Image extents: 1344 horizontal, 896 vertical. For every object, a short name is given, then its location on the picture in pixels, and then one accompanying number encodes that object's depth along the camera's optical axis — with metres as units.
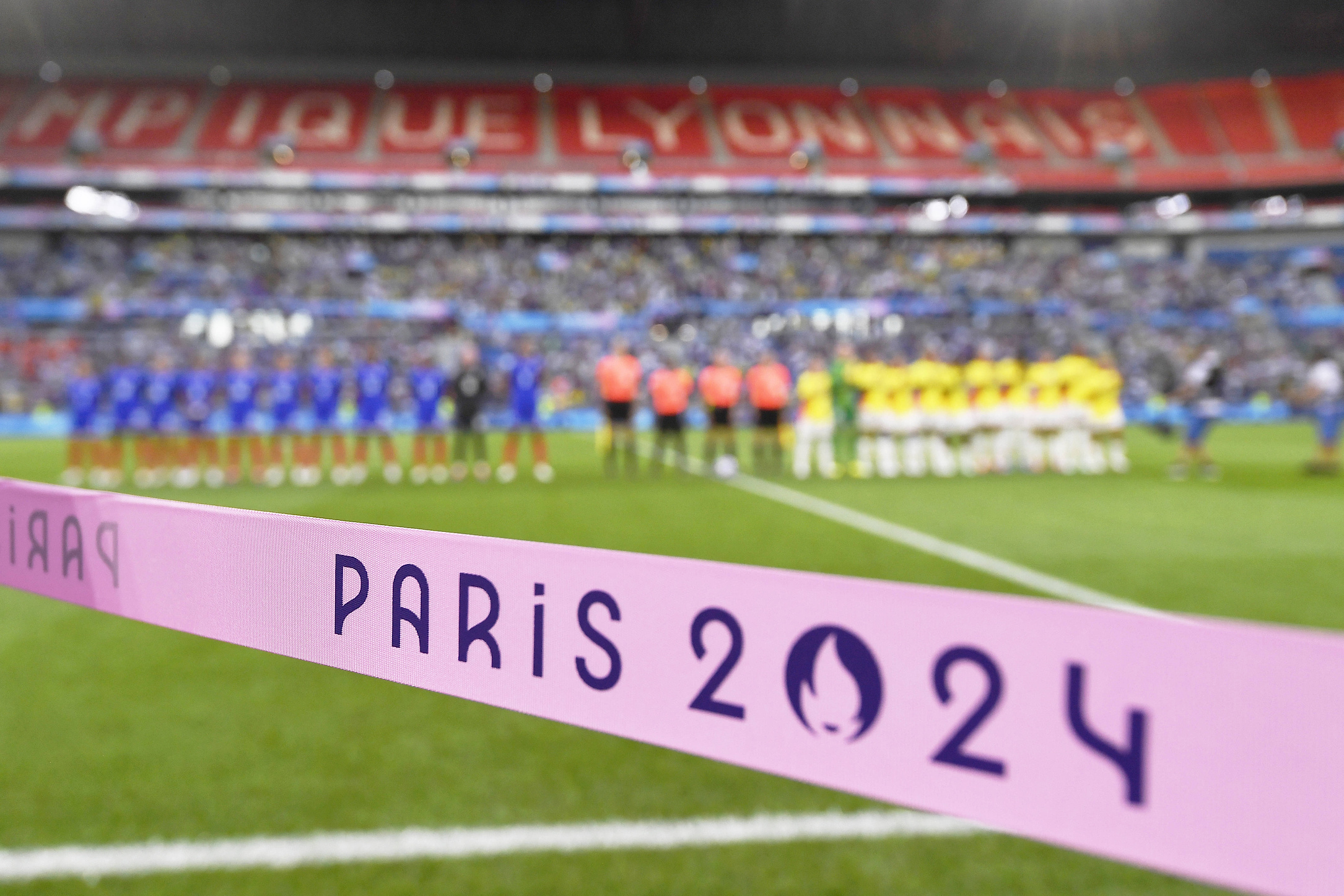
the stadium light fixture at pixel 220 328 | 30.16
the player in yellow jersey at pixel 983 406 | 12.13
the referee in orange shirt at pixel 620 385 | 11.50
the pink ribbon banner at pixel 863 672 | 0.75
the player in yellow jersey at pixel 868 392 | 12.05
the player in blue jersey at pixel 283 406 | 11.94
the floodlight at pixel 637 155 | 36.59
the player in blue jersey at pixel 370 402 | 12.05
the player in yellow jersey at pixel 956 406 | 12.10
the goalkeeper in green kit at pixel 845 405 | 12.38
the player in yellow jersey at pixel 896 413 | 12.10
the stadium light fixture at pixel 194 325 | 29.91
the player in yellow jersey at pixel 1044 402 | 12.05
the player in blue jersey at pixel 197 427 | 11.72
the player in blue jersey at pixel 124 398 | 11.35
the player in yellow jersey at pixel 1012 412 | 12.14
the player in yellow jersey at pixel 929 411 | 12.07
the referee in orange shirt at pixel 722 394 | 11.94
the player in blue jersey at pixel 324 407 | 11.77
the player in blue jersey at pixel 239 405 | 11.73
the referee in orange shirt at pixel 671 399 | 12.06
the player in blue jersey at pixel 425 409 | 12.01
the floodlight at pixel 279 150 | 34.91
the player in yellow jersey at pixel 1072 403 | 11.96
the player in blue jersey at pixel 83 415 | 11.55
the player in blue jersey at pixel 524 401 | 12.14
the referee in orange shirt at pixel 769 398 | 11.89
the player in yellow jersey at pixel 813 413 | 11.98
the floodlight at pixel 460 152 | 35.88
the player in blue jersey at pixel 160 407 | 11.49
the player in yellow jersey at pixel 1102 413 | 11.88
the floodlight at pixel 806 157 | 36.94
